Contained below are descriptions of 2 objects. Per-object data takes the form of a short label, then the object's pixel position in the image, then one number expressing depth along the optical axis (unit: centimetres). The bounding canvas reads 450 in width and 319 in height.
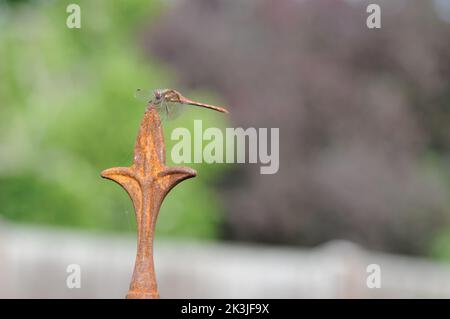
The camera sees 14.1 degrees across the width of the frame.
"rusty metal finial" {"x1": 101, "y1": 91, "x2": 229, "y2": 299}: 86
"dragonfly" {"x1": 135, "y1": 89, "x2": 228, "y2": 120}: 91
